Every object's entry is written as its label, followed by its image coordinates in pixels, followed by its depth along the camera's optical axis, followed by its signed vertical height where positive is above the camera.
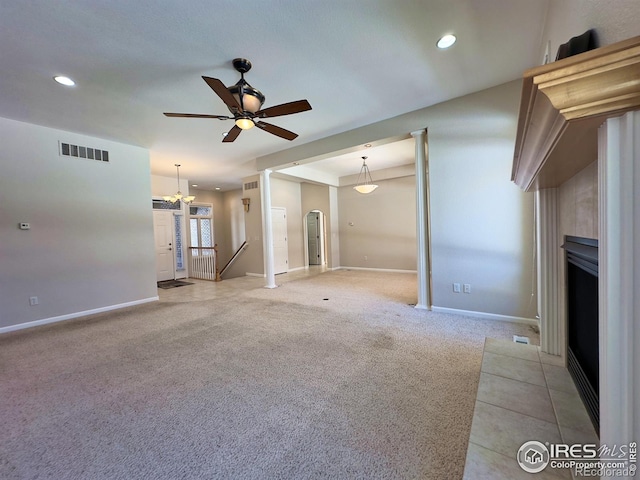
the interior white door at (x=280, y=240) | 7.79 -0.18
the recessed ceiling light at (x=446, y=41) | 2.37 +1.75
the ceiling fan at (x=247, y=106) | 2.52 +1.26
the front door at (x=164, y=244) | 7.22 -0.16
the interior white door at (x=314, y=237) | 10.20 -0.16
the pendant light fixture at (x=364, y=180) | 6.52 +1.56
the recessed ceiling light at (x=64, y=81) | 2.68 +1.71
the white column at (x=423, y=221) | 3.91 +0.12
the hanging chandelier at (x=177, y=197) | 6.49 +1.05
